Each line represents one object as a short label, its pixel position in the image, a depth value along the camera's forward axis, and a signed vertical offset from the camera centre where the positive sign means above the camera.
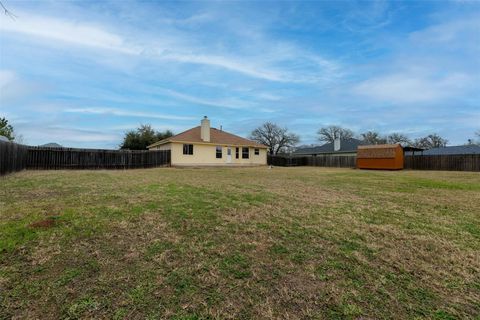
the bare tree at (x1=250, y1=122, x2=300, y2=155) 46.28 +3.73
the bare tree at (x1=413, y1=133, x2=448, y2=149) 49.78 +3.23
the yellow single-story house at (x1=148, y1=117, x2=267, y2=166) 22.88 +0.94
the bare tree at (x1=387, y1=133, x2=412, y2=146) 49.91 +3.85
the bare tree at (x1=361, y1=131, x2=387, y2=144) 50.30 +3.91
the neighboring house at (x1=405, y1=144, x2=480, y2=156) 29.61 +0.96
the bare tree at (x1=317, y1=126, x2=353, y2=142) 52.81 +5.14
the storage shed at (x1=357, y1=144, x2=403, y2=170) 22.11 +0.05
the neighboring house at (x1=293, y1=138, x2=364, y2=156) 33.94 +1.39
